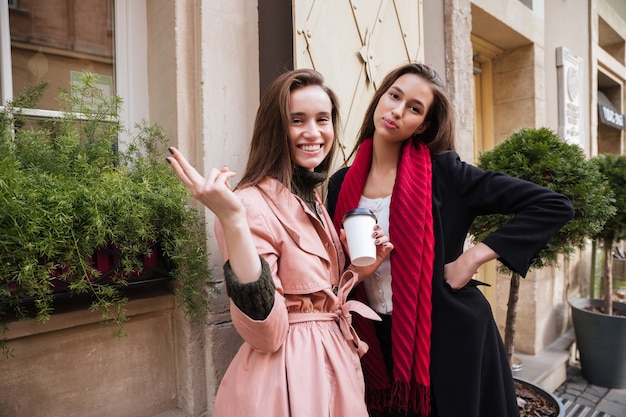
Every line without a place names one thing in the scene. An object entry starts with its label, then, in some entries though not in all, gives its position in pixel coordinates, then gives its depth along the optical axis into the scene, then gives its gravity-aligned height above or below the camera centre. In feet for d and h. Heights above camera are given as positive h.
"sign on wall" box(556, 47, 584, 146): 16.58 +4.24
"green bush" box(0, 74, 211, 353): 3.89 -0.07
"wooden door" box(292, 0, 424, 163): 7.16 +3.07
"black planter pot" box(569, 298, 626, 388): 13.30 -4.90
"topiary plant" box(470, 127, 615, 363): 7.88 +0.46
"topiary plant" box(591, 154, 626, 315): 13.43 -0.73
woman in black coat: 5.09 -0.77
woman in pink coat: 3.42 -0.61
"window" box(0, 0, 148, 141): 5.61 +2.35
